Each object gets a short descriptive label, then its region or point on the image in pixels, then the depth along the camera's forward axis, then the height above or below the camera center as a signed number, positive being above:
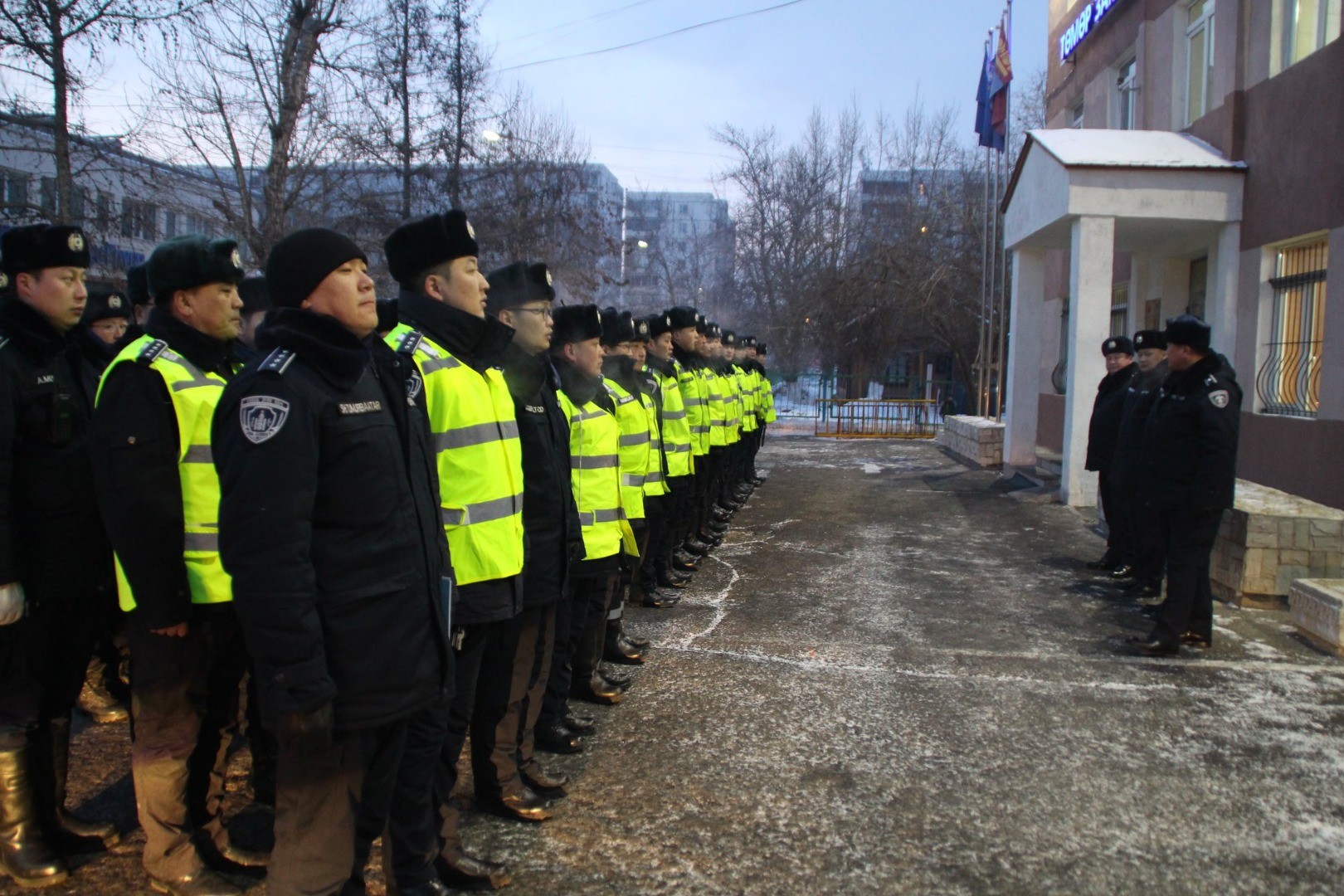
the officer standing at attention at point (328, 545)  2.25 -0.44
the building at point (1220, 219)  9.95 +1.92
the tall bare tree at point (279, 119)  12.34 +3.22
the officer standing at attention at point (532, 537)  3.58 -0.64
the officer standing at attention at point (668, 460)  7.25 -0.71
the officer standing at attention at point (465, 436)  3.01 -0.22
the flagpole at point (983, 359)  20.33 +0.31
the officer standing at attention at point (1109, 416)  8.78 -0.39
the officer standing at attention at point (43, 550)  3.24 -0.65
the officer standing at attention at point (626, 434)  5.53 -0.39
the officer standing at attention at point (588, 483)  4.38 -0.54
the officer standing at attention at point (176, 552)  3.01 -0.60
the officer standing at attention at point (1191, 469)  5.95 -0.60
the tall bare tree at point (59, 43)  8.43 +2.84
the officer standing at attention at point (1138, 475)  7.57 -0.81
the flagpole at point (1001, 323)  18.30 +0.97
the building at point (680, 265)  48.25 +6.08
